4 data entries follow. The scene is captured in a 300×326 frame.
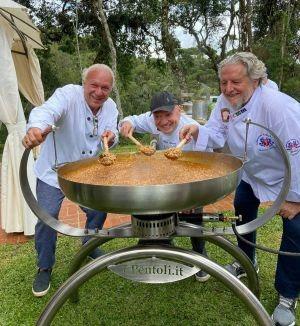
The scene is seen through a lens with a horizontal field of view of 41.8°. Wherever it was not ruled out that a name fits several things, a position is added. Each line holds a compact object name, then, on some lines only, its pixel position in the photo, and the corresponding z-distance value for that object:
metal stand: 1.50
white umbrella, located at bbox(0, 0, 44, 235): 3.40
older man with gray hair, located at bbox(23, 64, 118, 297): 2.29
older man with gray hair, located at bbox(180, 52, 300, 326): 1.84
